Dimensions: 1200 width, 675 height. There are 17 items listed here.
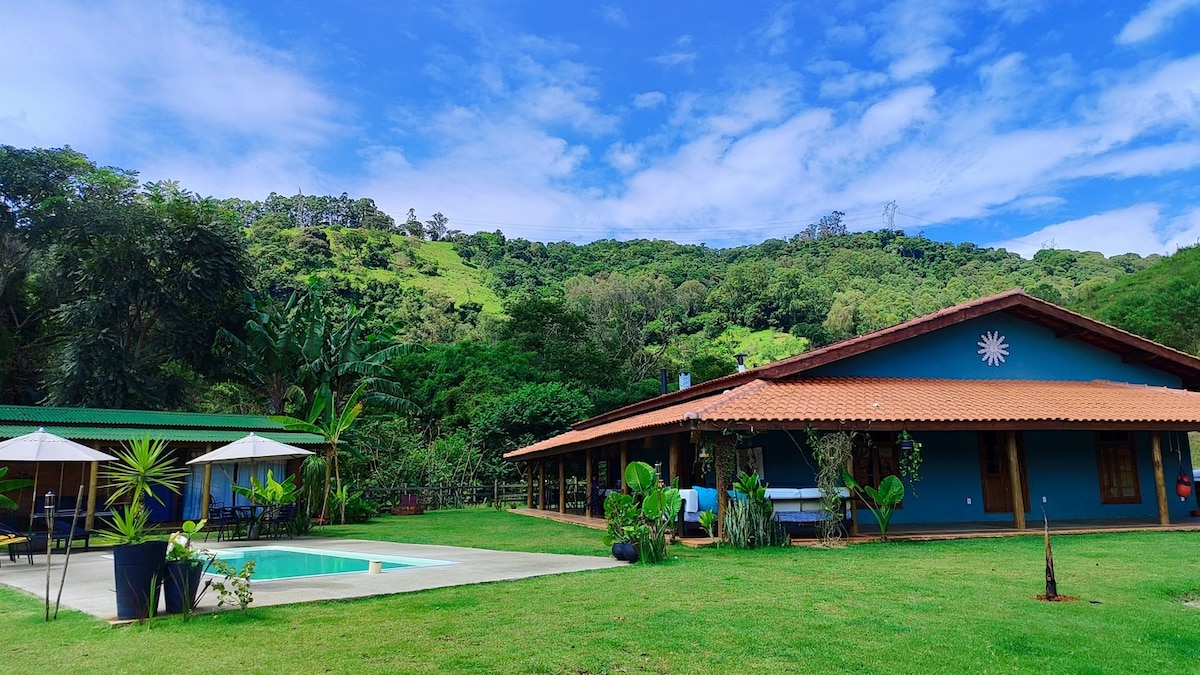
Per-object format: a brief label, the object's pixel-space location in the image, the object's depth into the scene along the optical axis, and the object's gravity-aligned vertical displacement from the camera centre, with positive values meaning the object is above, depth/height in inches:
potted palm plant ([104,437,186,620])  252.1 -30.0
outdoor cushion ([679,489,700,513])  529.3 -19.9
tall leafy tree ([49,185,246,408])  1117.1 +279.1
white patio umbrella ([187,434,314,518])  632.4 +20.4
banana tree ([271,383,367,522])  774.5 +50.6
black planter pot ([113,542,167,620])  252.2 -33.6
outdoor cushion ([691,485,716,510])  531.2 -19.4
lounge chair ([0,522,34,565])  446.3 -37.3
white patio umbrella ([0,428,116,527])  525.0 +19.2
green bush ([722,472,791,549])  469.4 -29.7
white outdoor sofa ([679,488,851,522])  491.8 -21.2
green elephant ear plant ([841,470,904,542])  496.7 -16.7
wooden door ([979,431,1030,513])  618.2 -4.2
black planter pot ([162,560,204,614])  261.9 -37.1
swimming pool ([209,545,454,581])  412.2 -51.9
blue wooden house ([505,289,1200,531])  526.6 +36.5
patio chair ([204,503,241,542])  633.0 -35.6
